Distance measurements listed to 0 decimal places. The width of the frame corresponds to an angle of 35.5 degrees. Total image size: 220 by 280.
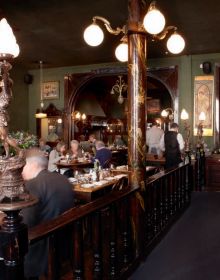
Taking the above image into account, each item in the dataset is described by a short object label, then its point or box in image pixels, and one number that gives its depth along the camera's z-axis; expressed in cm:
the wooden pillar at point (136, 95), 391
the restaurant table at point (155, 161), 988
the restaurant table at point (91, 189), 524
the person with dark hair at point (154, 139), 1180
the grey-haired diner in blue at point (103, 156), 784
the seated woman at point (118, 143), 1559
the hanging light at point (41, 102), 1363
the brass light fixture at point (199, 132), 882
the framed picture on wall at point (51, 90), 1347
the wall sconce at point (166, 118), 1160
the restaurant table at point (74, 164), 838
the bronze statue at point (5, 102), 152
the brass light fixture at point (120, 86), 1393
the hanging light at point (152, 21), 384
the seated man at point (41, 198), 280
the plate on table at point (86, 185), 540
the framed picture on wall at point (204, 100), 1082
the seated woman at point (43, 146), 1007
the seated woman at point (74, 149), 896
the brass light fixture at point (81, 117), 1566
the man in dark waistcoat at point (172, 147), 762
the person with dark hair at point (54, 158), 818
